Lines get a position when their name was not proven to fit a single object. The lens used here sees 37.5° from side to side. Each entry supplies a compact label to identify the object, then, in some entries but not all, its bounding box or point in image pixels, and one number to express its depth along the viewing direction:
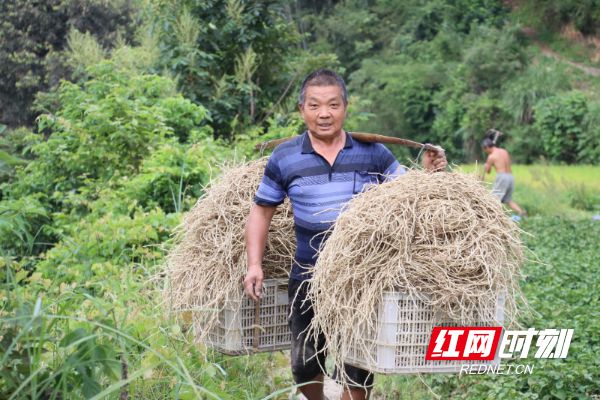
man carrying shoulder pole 4.08
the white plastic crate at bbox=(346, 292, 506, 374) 3.43
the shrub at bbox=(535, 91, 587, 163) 29.52
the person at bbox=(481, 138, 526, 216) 14.03
